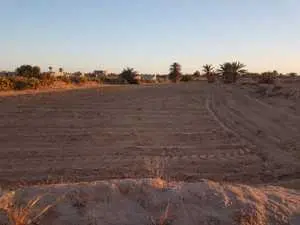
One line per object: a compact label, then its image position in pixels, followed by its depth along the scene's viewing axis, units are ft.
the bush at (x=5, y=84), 58.23
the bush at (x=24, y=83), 61.61
